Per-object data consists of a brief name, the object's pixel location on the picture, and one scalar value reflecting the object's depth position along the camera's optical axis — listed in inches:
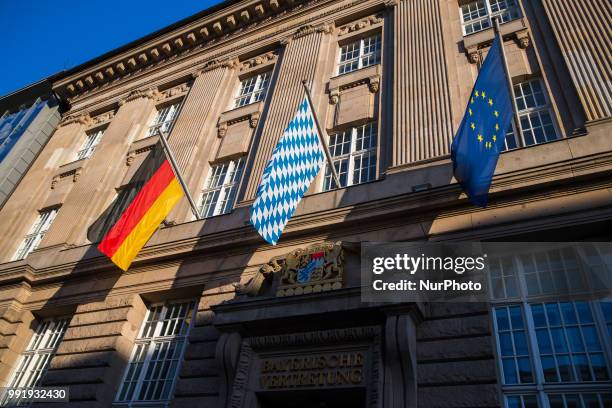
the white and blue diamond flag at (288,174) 390.3
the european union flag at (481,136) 346.9
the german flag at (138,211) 500.1
